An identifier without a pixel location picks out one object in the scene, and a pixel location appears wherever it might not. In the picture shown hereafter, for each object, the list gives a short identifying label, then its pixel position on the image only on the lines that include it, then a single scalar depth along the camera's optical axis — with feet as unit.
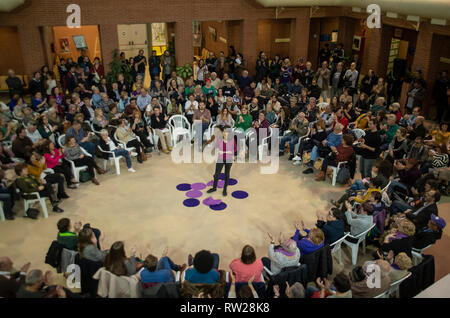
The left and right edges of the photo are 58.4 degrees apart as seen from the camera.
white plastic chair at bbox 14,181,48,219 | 23.88
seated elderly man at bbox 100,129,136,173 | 29.19
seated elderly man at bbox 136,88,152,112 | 36.70
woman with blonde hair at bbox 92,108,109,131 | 31.42
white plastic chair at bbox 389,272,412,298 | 16.39
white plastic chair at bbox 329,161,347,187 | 28.09
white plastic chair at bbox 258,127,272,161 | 32.40
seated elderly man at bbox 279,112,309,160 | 31.71
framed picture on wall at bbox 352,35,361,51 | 55.47
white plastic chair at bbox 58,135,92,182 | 27.89
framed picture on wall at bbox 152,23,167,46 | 65.72
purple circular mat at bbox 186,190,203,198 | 27.32
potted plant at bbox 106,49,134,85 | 44.68
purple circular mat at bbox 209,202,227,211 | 25.79
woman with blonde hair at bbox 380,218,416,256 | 18.11
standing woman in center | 26.25
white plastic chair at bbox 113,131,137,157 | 30.68
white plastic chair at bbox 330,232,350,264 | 19.74
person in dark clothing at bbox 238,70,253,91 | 44.21
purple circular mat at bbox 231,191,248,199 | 27.30
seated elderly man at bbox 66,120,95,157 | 28.91
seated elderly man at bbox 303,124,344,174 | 28.55
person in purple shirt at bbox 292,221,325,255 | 17.80
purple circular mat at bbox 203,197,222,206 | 26.40
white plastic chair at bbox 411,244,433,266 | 18.83
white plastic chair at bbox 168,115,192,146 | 33.81
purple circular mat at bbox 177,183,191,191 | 28.23
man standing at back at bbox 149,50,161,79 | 47.57
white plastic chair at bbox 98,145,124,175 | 29.63
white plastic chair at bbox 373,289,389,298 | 15.87
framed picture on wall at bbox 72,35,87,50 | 56.18
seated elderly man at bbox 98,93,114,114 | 35.03
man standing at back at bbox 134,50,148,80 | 46.93
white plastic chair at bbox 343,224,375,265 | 20.44
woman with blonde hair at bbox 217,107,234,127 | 33.14
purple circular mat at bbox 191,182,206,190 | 28.40
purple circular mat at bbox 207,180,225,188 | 28.81
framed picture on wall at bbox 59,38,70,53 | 56.44
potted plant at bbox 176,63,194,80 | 47.91
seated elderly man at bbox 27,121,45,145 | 28.14
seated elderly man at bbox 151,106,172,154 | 33.35
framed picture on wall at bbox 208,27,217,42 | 65.97
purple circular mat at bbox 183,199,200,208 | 26.18
